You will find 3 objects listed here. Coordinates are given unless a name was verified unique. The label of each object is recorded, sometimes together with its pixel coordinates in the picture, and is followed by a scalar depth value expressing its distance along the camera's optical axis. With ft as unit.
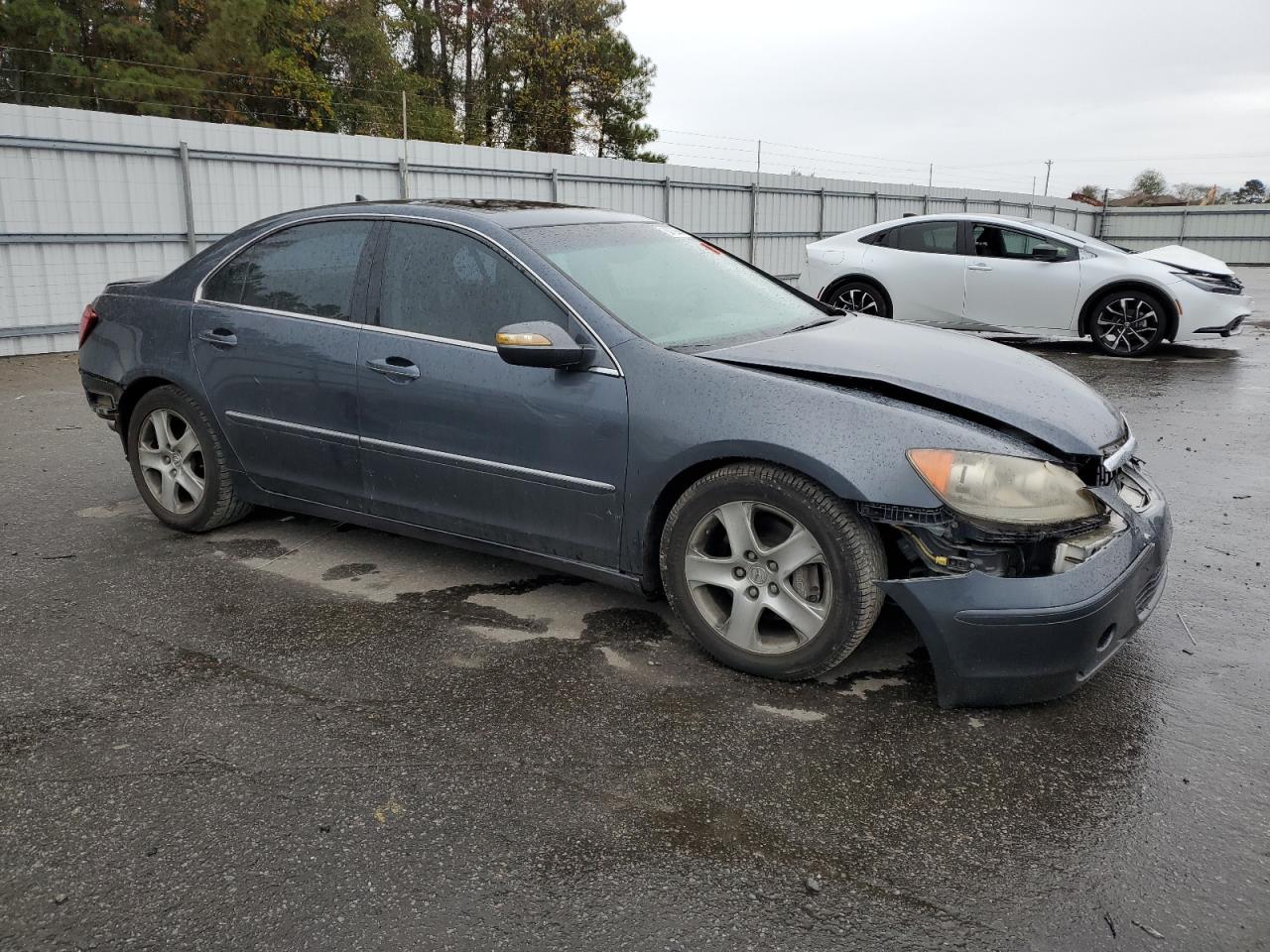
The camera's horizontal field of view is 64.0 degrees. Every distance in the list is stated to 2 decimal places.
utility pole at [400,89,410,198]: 46.68
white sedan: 34.58
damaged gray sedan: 9.55
